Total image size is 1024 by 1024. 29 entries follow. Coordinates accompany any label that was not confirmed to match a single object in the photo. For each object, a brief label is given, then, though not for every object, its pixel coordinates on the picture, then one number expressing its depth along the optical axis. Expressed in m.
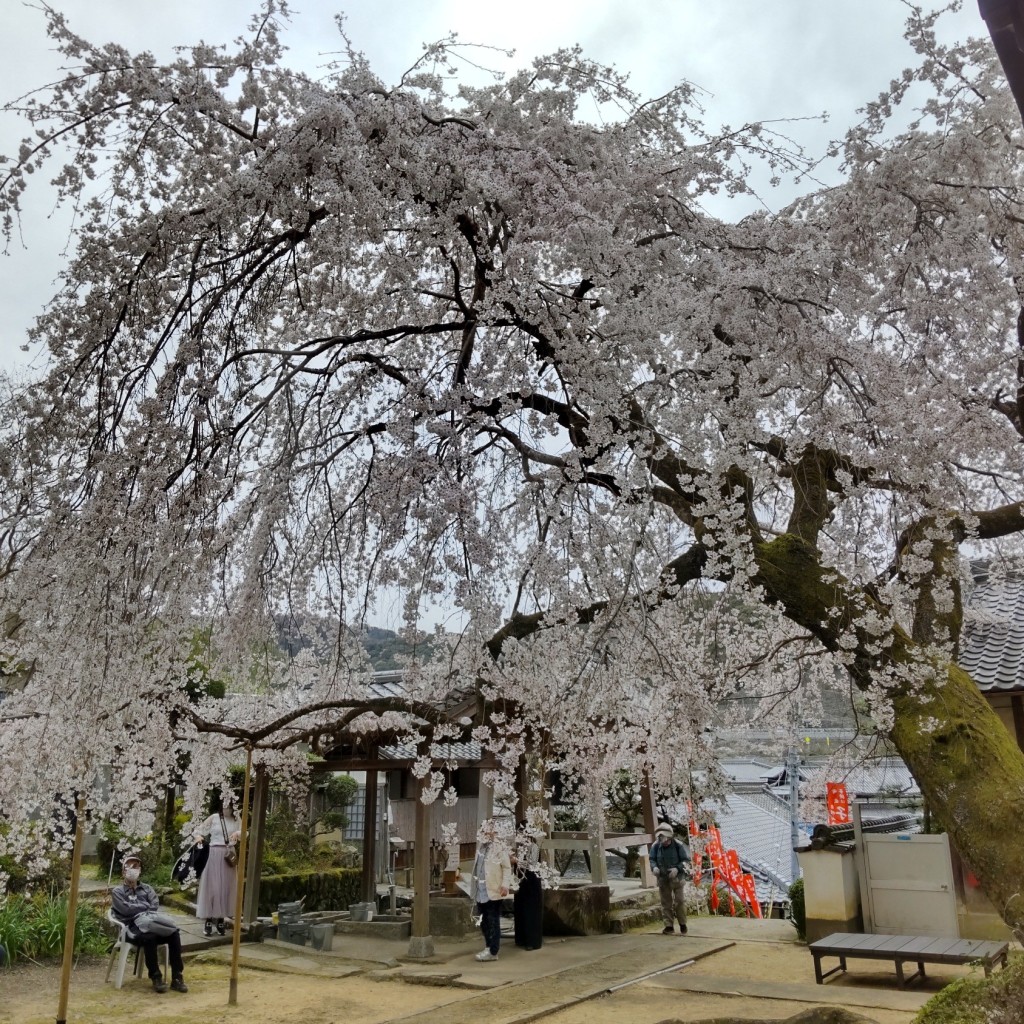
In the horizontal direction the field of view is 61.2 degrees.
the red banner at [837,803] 11.76
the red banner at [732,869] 13.85
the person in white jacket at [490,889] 8.60
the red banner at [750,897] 13.74
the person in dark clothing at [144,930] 7.90
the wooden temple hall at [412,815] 9.31
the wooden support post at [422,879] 9.20
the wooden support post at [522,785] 9.79
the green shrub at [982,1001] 3.72
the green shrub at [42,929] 8.71
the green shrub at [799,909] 9.61
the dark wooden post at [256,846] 10.18
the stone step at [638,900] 11.41
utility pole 15.27
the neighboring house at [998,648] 8.67
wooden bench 6.62
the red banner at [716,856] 13.88
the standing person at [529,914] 9.48
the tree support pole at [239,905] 7.17
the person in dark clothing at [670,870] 10.11
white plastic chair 7.89
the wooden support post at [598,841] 9.51
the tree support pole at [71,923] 5.50
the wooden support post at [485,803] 10.77
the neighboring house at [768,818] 16.45
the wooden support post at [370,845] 11.20
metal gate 8.82
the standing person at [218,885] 10.02
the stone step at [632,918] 10.74
